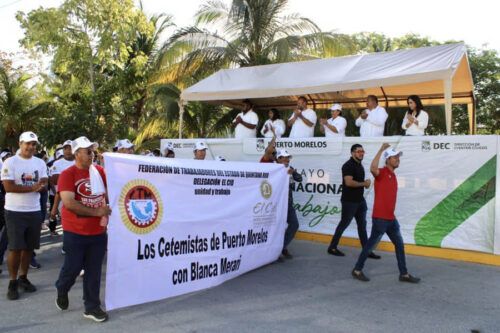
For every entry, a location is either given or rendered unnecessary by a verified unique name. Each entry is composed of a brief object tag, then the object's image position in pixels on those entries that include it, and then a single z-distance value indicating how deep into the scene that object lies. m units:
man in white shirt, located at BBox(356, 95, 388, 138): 9.17
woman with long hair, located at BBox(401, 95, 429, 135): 8.63
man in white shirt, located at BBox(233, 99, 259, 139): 11.19
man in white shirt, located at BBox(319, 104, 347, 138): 9.56
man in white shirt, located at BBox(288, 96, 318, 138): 10.25
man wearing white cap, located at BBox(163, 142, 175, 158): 9.64
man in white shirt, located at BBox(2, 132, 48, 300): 5.32
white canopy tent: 8.87
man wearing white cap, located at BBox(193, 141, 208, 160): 7.89
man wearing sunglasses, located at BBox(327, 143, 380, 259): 7.07
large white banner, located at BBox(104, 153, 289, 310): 4.66
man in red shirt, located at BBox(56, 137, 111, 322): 4.41
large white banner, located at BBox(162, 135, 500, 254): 7.26
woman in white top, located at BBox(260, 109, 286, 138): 10.60
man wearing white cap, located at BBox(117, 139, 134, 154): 7.94
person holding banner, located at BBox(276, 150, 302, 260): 7.39
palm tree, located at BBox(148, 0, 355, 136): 16.14
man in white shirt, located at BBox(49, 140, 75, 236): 8.19
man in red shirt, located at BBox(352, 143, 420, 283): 6.05
